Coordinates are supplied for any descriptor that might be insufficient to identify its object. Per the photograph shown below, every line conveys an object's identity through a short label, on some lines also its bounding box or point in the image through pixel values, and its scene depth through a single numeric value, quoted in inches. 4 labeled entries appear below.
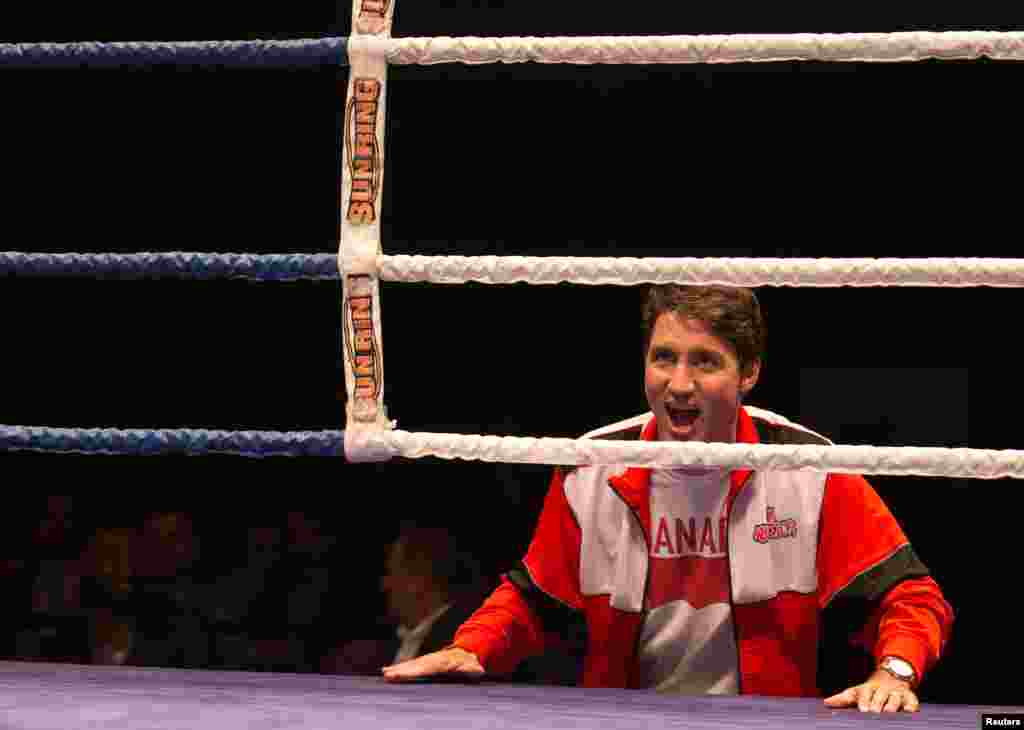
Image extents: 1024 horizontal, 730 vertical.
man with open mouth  320.8
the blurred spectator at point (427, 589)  371.0
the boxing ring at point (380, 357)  291.1
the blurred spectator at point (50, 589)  444.6
